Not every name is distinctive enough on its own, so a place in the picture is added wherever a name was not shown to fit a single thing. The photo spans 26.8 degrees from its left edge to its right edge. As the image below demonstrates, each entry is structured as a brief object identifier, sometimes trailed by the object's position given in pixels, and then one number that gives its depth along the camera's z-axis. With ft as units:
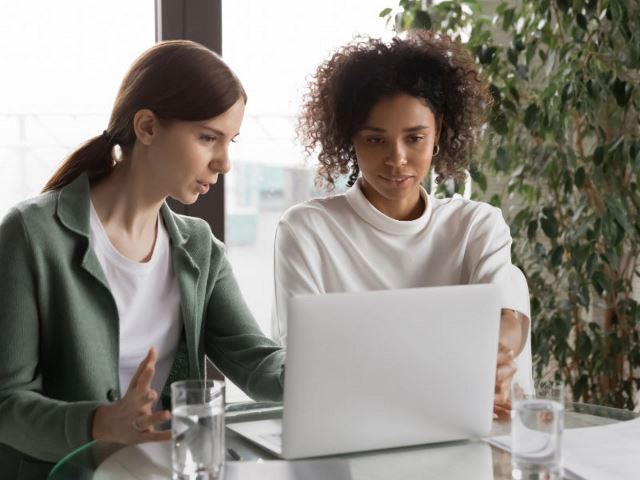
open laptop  4.50
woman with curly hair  6.28
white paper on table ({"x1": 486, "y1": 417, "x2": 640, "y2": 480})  4.67
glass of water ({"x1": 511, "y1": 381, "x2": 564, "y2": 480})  4.41
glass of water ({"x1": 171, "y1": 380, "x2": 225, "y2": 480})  4.36
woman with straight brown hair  5.51
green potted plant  7.89
